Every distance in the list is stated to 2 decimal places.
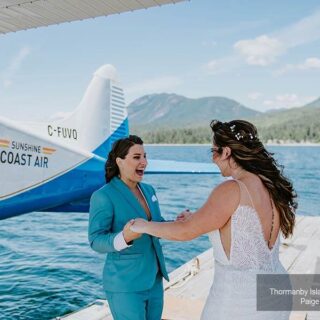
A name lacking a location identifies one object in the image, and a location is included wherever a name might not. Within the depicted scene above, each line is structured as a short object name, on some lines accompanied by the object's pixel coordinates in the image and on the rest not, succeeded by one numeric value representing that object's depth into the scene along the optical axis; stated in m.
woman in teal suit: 1.69
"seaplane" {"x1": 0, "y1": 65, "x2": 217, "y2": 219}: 4.34
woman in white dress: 1.21
